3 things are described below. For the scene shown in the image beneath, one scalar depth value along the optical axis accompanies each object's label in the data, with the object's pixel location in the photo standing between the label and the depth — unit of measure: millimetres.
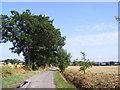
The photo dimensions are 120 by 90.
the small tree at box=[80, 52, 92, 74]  20006
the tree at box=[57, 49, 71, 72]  36080
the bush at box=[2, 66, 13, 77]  20565
